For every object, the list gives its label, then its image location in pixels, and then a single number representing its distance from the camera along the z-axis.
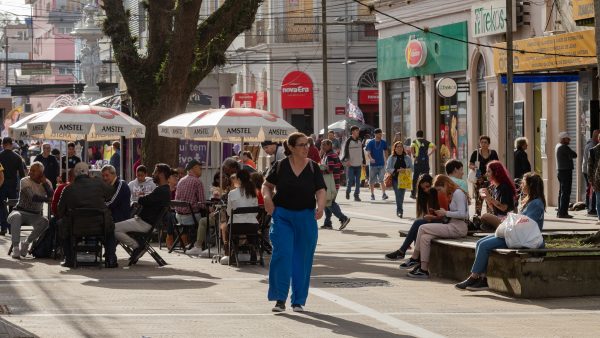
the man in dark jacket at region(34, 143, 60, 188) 30.16
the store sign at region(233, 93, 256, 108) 64.25
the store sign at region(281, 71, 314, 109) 64.38
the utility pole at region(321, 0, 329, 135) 46.62
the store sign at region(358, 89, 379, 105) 65.12
